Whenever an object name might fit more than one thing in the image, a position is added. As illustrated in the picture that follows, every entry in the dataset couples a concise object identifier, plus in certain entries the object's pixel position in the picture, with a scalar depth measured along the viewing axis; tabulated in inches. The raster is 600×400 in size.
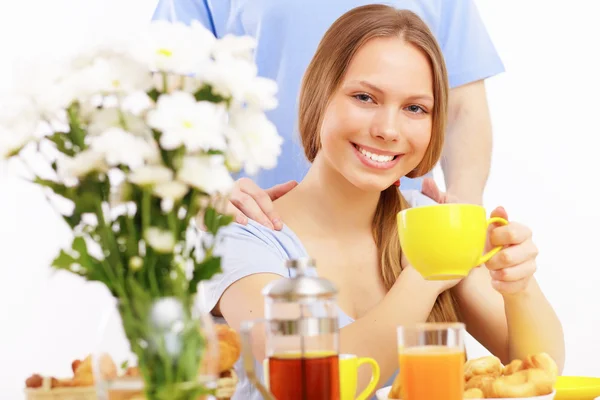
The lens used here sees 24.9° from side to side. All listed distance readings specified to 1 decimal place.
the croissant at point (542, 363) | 41.8
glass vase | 33.1
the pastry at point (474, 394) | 41.0
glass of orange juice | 39.0
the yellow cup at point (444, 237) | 40.2
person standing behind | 75.6
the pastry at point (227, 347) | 37.3
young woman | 51.1
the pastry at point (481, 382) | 41.5
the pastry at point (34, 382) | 36.4
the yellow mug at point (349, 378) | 39.8
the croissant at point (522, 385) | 40.9
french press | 36.2
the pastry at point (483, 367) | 42.6
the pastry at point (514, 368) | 42.3
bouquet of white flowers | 33.0
